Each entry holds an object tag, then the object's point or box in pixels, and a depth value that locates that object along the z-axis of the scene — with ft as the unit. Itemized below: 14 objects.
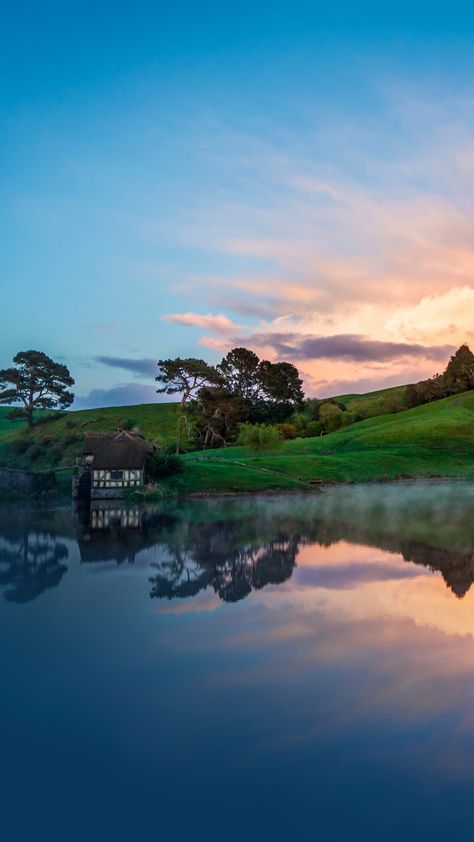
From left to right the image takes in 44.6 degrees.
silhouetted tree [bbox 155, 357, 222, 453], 326.24
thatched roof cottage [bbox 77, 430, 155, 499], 203.00
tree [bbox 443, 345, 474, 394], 471.21
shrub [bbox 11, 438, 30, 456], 326.85
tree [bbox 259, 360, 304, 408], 415.23
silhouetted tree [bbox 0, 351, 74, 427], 357.82
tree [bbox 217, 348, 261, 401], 419.33
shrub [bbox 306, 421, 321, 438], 431.84
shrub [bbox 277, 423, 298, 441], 395.48
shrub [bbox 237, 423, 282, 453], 288.51
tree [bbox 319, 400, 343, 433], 440.04
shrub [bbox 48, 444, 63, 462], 311.62
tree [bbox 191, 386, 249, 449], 362.94
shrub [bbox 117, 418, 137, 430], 339.77
